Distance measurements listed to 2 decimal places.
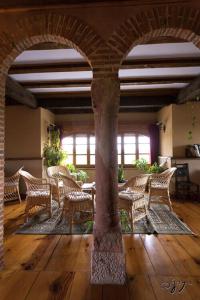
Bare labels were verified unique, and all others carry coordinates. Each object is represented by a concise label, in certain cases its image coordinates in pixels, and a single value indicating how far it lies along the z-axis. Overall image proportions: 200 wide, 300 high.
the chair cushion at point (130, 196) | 4.06
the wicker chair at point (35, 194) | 4.62
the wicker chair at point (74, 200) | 4.08
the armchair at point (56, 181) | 5.29
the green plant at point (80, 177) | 6.32
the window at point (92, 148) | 8.63
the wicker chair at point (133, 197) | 4.03
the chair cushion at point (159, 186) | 5.34
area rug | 4.04
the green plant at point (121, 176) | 5.27
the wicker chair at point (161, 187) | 5.32
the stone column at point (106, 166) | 2.50
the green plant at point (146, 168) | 6.83
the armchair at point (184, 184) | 6.70
